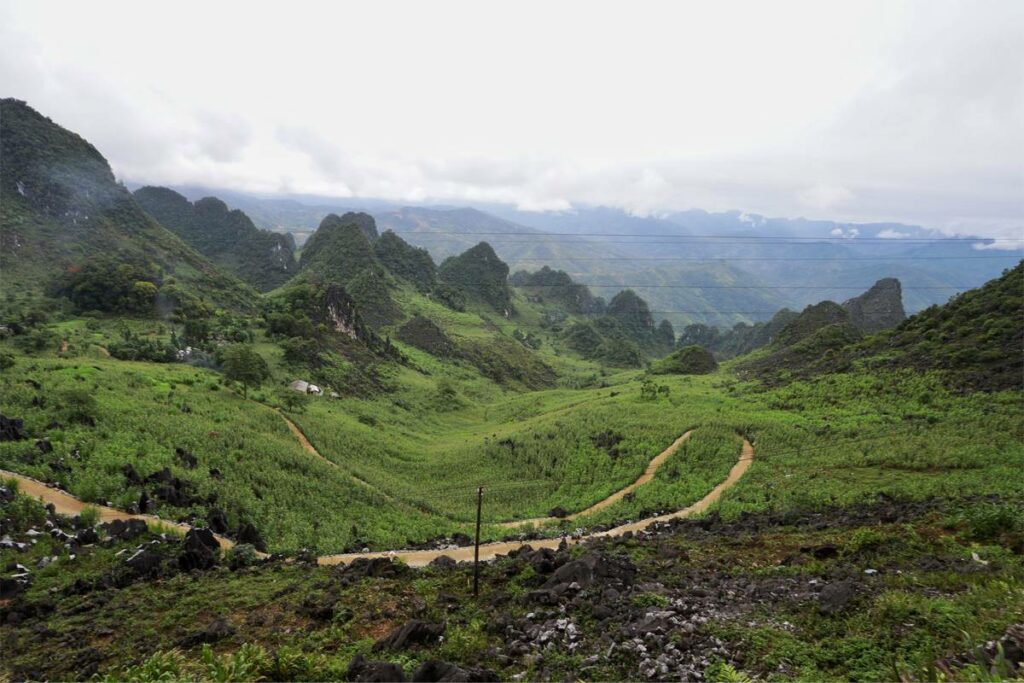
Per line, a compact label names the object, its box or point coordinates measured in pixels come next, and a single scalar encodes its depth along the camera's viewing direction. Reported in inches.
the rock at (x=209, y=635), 367.9
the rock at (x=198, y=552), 524.9
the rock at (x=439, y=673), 285.4
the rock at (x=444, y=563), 558.9
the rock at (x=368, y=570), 510.9
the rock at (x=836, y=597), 349.7
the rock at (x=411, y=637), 349.4
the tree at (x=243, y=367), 1305.4
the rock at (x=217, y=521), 679.6
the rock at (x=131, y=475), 706.8
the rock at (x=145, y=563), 491.5
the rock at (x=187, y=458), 813.2
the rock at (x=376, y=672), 286.2
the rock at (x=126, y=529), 557.3
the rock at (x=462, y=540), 754.2
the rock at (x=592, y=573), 428.5
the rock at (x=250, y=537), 657.0
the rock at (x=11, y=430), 721.5
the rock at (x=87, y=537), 531.8
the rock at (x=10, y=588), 437.6
